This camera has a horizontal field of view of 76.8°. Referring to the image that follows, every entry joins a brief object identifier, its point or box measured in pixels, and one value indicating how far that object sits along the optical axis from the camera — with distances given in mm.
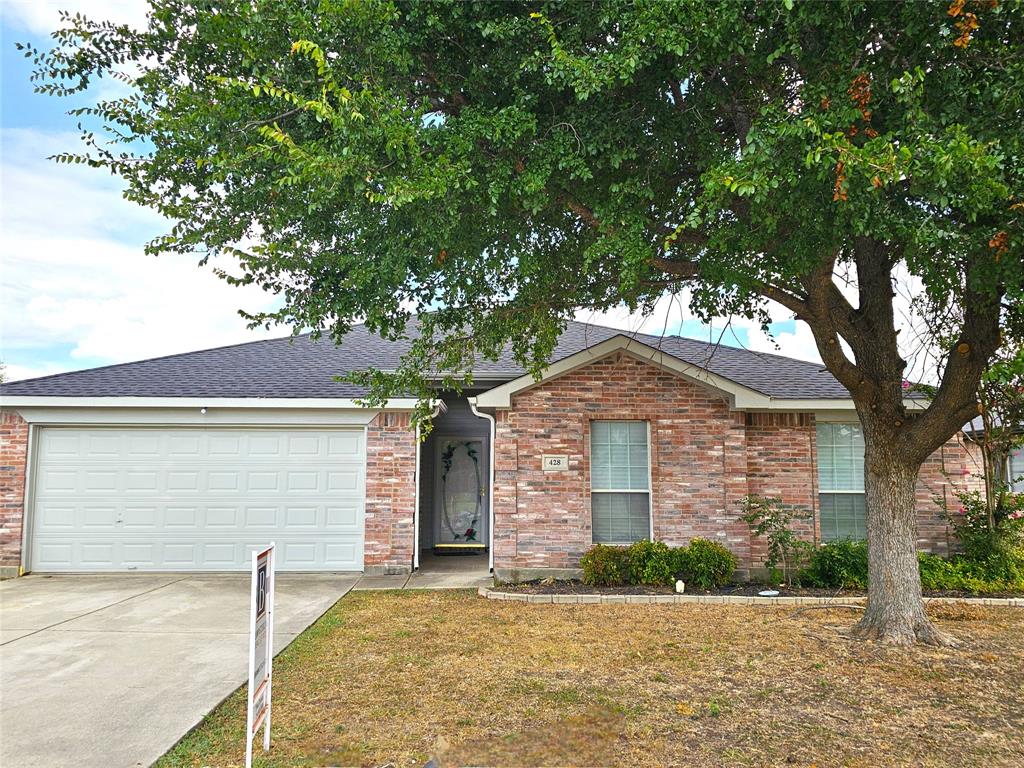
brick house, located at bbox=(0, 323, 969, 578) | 9781
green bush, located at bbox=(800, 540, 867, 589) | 9133
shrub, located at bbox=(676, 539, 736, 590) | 9125
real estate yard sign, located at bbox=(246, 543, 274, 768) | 3594
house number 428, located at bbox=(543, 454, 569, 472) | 9805
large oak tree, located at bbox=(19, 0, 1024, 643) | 4746
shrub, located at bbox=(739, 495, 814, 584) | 9305
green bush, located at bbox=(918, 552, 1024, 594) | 9094
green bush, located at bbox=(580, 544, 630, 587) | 9188
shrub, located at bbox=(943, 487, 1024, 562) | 9477
